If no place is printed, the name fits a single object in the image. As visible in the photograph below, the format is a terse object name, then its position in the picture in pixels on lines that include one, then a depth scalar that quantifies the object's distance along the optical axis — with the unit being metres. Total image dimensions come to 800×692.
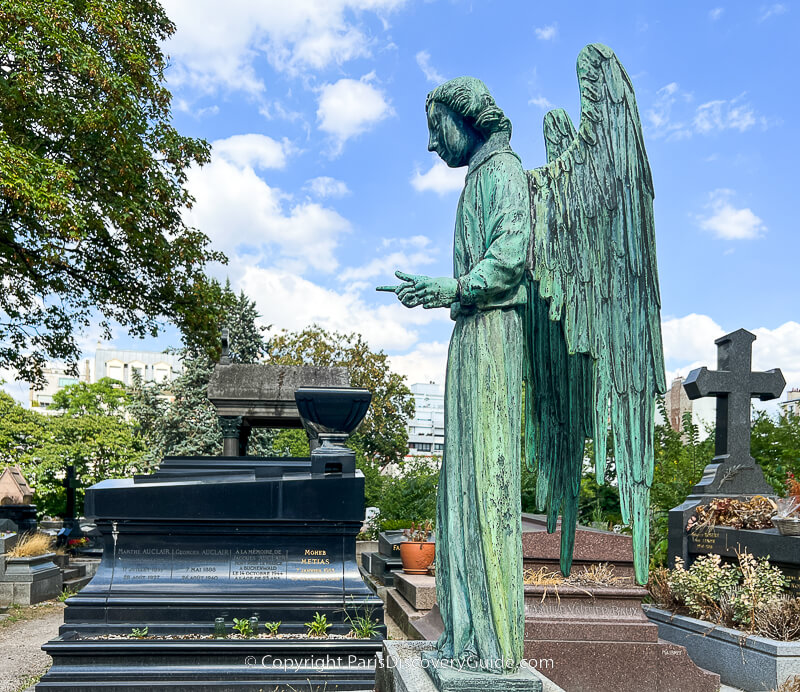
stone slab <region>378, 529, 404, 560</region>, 11.00
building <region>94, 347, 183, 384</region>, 77.31
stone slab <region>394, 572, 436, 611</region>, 8.09
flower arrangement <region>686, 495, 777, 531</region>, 7.45
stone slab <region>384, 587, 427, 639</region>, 7.59
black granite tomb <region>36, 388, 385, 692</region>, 5.33
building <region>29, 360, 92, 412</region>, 70.88
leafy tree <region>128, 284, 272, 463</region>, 24.28
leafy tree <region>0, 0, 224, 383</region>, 11.69
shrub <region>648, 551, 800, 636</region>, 6.11
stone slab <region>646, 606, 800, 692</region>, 5.57
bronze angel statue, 2.77
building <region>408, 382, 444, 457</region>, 64.25
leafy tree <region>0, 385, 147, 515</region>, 23.12
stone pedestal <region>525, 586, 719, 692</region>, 5.31
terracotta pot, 9.19
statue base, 2.59
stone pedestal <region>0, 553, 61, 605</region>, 10.00
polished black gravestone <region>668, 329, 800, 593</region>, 8.44
